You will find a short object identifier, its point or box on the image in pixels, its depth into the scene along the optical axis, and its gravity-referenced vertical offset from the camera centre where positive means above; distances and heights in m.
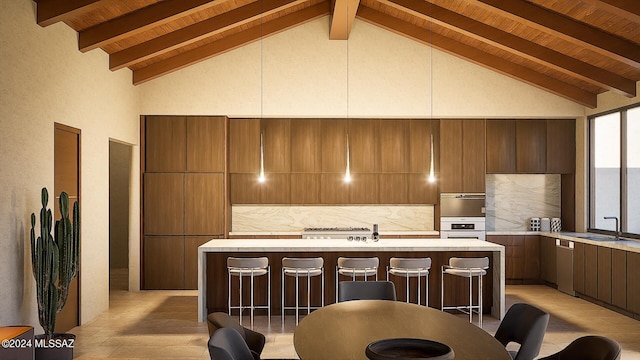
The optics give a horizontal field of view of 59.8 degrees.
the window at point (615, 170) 7.35 +0.12
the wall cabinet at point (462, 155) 8.74 +0.37
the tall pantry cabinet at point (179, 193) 8.40 -0.21
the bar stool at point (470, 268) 5.86 -0.94
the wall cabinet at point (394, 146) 8.88 +0.53
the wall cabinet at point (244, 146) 8.71 +0.52
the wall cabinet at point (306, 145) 8.84 +0.55
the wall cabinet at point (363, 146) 8.88 +0.53
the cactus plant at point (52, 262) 4.71 -0.72
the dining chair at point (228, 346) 2.72 -0.87
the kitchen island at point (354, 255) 6.36 -1.01
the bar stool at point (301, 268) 5.90 -0.95
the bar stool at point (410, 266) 5.85 -0.92
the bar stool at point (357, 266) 5.90 -0.92
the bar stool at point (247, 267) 5.86 -0.93
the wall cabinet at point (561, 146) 8.86 +0.53
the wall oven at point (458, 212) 8.73 -0.52
